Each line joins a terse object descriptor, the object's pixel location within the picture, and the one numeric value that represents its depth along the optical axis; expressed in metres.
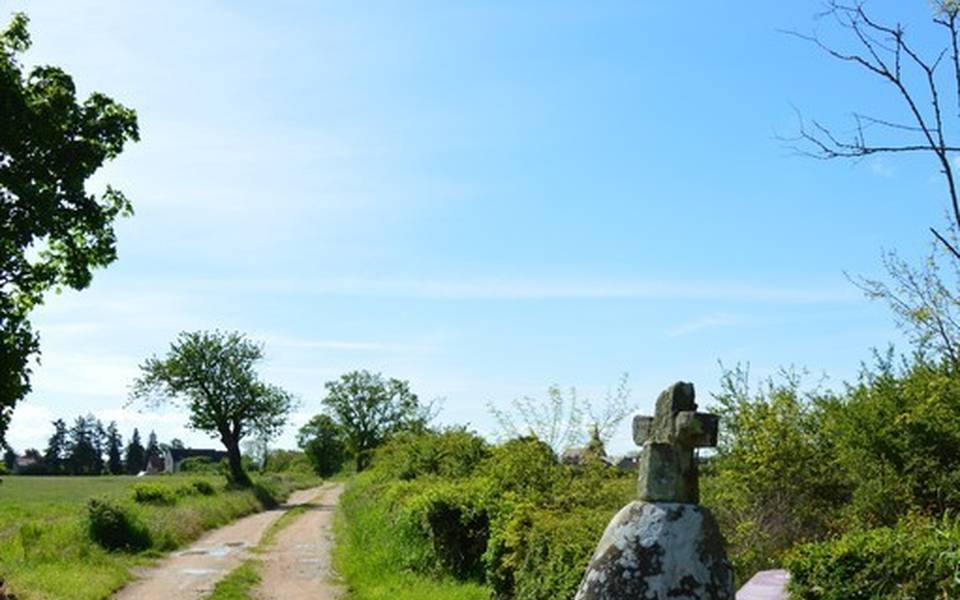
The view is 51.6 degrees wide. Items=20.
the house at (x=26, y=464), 125.41
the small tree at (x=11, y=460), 118.43
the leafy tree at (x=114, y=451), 132.12
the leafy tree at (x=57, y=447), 128.12
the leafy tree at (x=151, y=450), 145.45
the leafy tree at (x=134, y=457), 139.00
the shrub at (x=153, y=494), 37.37
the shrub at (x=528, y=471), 15.58
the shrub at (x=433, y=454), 25.33
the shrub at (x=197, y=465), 102.24
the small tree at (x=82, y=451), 125.69
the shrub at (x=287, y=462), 105.74
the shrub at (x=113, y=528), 25.72
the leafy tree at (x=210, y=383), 63.06
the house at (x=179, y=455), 138.50
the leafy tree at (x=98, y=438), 130.39
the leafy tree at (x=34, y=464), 124.75
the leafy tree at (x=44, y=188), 18.34
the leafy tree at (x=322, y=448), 95.56
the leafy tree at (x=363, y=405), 84.06
